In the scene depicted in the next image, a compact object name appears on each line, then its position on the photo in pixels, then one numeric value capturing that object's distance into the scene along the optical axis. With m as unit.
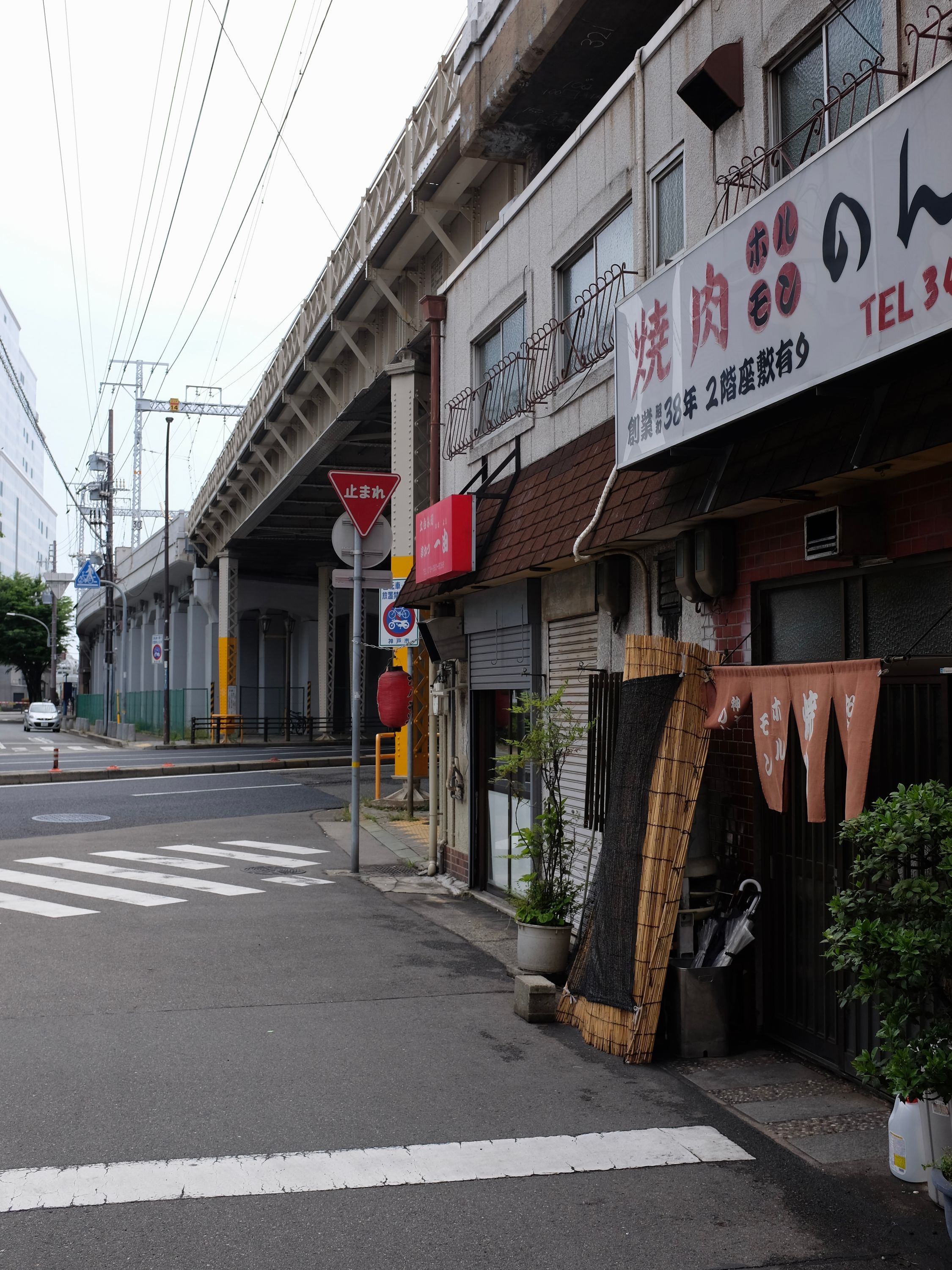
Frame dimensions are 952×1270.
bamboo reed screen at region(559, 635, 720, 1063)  6.22
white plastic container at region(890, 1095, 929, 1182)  4.48
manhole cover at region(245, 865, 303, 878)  12.93
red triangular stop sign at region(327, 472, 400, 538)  12.43
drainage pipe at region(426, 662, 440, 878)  12.88
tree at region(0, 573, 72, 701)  93.62
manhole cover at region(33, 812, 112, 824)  17.48
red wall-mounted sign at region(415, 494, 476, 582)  10.84
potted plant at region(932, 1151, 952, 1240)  3.81
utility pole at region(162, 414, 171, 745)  40.34
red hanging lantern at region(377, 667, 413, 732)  16.77
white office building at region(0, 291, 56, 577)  120.56
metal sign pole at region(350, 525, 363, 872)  12.49
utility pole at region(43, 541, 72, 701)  83.62
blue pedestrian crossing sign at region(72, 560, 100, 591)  47.78
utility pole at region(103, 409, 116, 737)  43.41
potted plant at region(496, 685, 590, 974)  7.59
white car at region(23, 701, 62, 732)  58.91
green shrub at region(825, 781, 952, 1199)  3.84
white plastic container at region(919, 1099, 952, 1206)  4.36
